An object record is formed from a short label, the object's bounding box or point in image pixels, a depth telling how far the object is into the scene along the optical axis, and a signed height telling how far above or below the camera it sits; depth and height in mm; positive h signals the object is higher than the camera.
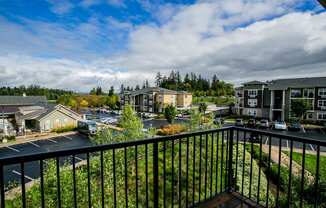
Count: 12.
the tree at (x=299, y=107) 19995 -1275
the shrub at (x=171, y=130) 15386 -2909
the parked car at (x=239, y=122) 19484 -2849
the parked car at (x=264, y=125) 17953 -2855
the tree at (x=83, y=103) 43125 -1875
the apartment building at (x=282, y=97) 20406 -214
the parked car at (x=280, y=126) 16875 -2786
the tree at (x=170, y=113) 20522 -1942
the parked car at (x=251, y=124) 18408 -2877
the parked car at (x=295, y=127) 16750 -2867
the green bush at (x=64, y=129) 18722 -3432
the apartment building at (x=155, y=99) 33938 -690
